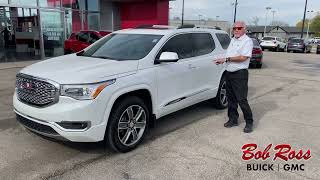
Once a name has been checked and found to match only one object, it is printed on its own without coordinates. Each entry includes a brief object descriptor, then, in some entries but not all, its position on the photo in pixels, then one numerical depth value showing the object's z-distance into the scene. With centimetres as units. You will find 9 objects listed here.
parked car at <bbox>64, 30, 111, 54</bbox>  1207
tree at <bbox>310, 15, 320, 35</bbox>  7585
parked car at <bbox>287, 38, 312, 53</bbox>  2477
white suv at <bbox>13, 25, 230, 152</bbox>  307
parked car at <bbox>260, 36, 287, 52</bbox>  2508
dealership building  1233
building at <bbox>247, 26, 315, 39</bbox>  7903
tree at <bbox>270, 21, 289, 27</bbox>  8913
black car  1175
